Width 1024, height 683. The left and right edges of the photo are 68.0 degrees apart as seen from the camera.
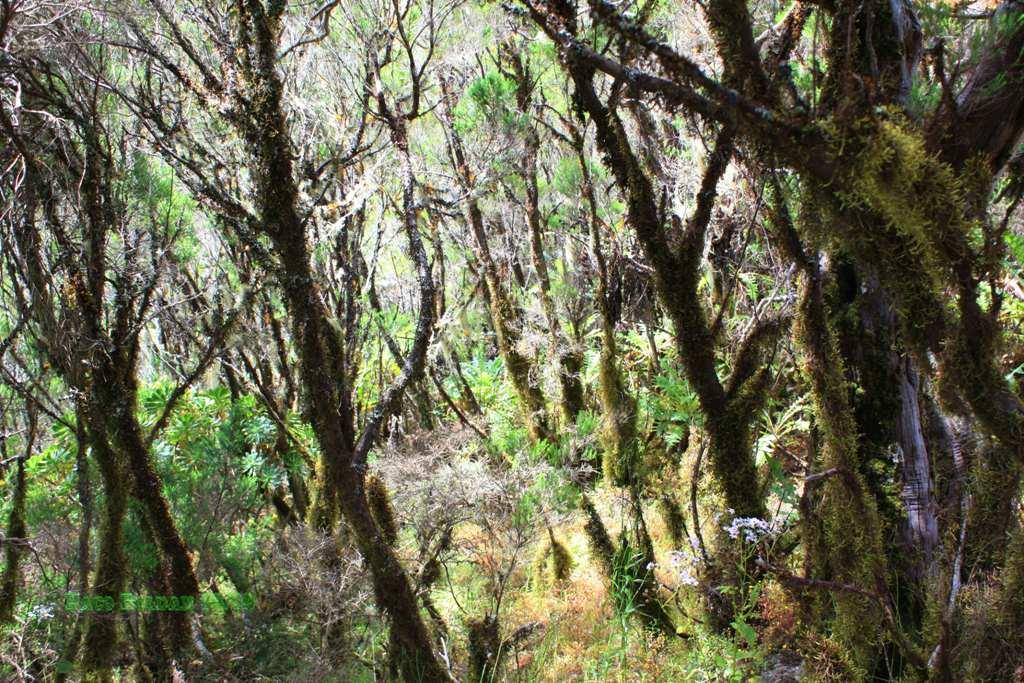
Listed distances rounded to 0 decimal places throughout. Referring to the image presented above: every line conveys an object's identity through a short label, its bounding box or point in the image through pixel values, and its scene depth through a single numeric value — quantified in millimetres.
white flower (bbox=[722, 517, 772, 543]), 3547
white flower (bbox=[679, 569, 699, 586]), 3738
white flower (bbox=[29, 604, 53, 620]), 5391
